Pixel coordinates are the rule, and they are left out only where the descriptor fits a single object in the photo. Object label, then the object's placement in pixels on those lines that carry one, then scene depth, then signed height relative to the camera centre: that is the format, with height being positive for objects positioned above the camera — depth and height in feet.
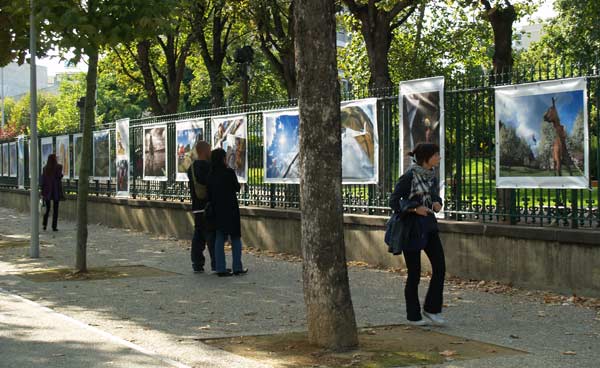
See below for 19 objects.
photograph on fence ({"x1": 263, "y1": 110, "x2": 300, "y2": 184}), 55.11 +1.77
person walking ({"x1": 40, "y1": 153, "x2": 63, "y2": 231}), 77.30 -0.22
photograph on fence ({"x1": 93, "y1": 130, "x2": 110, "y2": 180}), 86.43 +2.23
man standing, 45.91 -1.74
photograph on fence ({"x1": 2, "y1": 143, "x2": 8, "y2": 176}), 124.26 +2.77
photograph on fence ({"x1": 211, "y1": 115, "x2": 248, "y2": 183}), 60.95 +2.35
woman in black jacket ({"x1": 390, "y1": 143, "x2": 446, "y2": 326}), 30.09 -1.60
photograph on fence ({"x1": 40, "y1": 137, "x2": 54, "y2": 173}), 103.30 +3.40
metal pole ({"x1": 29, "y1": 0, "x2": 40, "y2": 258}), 53.01 +0.85
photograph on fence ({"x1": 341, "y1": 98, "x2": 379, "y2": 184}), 48.80 +1.72
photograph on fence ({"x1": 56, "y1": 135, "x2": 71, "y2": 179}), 97.45 +2.70
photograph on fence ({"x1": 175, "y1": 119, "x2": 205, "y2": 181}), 67.51 +2.73
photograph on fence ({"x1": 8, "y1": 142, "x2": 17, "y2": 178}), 119.03 +2.65
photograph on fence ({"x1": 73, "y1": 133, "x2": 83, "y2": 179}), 94.89 +2.65
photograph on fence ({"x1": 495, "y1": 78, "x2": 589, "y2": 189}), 37.22 +1.51
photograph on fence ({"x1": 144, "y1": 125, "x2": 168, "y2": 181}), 73.51 +1.99
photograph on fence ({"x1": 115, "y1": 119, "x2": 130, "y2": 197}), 81.05 +1.90
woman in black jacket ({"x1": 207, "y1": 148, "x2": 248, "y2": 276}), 44.24 -1.32
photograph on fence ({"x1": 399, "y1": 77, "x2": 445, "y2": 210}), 43.92 +2.72
